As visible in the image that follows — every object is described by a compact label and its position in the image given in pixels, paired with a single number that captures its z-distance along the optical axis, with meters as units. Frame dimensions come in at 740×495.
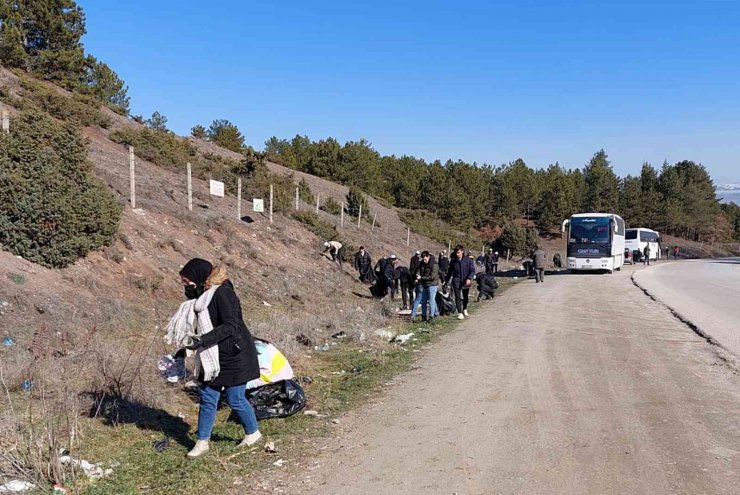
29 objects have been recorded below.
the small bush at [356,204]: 45.97
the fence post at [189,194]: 20.16
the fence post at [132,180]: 16.44
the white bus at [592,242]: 31.25
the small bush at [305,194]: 39.22
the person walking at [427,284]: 13.50
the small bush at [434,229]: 51.75
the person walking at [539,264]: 25.98
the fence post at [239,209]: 22.97
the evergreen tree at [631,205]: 79.44
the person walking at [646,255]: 43.82
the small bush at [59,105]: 27.53
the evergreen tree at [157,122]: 51.88
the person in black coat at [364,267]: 23.02
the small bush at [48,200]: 11.20
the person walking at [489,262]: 27.12
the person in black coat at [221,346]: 4.99
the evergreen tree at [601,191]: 78.12
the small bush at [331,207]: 41.54
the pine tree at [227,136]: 54.12
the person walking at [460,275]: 14.13
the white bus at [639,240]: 49.10
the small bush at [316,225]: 28.34
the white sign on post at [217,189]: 21.61
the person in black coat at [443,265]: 18.00
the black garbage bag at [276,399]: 6.16
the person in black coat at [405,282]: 16.80
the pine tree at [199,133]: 51.90
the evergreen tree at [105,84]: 41.09
